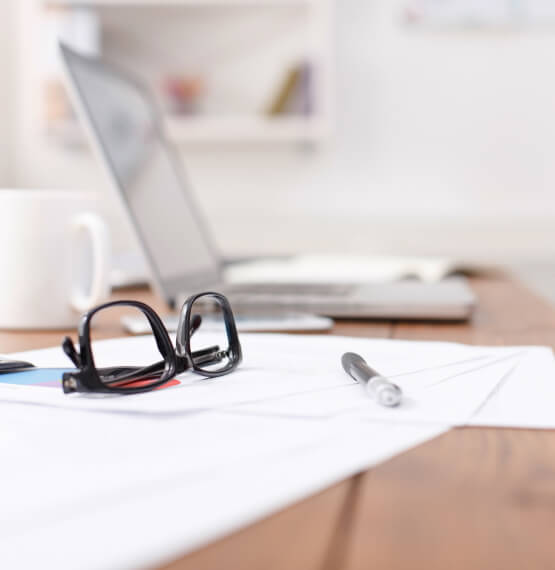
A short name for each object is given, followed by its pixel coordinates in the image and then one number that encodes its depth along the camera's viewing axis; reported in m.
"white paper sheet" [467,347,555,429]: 0.38
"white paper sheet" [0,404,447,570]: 0.24
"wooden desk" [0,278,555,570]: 0.23
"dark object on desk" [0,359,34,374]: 0.48
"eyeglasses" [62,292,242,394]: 0.40
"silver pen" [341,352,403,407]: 0.40
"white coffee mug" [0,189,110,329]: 0.69
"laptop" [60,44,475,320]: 0.81
